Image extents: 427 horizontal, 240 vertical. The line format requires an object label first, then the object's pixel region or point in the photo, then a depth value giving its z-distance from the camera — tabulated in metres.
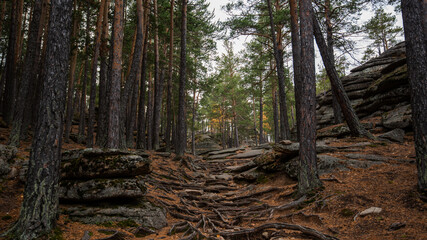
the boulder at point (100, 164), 5.13
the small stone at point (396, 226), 3.62
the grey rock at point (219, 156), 18.44
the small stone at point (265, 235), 4.35
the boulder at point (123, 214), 4.60
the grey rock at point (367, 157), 7.25
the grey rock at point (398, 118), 10.03
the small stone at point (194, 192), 8.37
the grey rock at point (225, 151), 20.25
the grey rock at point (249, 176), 9.33
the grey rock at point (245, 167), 10.78
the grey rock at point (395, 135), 9.40
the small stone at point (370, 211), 4.30
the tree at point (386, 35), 24.04
